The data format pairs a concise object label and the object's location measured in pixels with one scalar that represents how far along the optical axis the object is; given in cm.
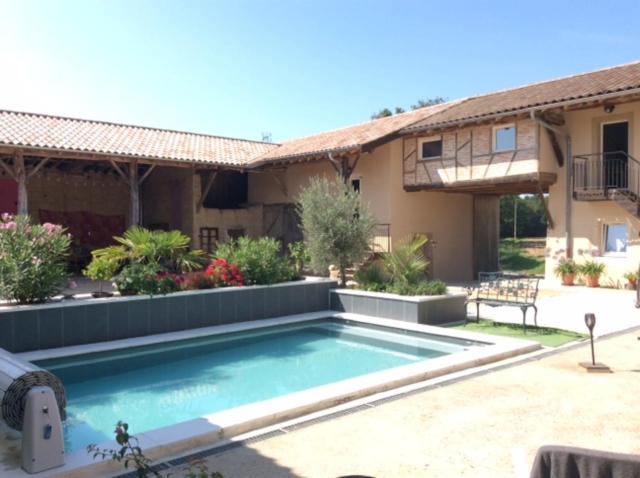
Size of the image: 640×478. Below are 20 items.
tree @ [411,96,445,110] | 4488
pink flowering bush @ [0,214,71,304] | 831
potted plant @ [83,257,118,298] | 984
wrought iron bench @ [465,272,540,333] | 982
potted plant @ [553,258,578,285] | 1591
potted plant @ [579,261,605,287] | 1548
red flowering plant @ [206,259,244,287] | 1078
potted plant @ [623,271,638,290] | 1469
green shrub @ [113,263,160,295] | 961
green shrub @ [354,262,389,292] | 1163
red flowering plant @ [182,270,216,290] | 1029
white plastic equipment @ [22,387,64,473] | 385
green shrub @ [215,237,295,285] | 1120
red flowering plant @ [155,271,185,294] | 972
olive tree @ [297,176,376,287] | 1250
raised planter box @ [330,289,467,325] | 1023
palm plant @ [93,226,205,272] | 1055
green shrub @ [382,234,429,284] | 1135
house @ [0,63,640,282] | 1544
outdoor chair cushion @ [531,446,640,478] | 218
